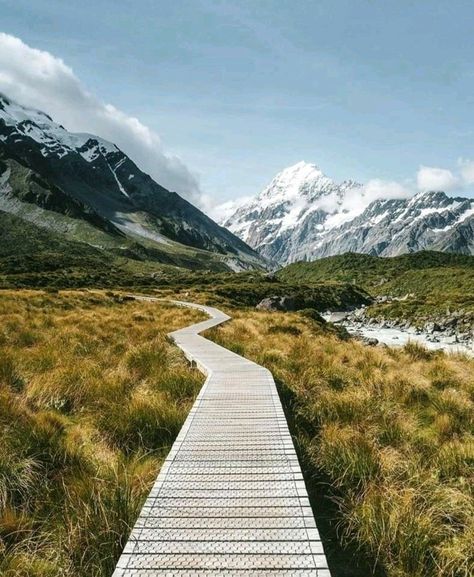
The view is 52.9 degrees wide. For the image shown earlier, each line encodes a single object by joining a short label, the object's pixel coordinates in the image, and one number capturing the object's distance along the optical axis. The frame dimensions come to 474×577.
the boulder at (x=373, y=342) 26.98
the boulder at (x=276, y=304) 51.62
